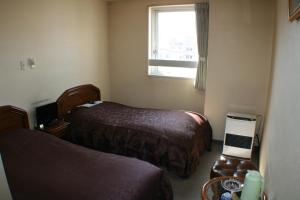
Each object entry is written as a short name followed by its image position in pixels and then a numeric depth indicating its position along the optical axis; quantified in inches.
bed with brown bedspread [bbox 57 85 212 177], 112.6
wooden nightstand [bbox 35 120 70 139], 124.0
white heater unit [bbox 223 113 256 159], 122.6
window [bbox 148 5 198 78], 157.8
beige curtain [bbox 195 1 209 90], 145.3
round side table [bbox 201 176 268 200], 59.2
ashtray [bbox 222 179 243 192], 60.3
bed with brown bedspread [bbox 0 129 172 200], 68.5
